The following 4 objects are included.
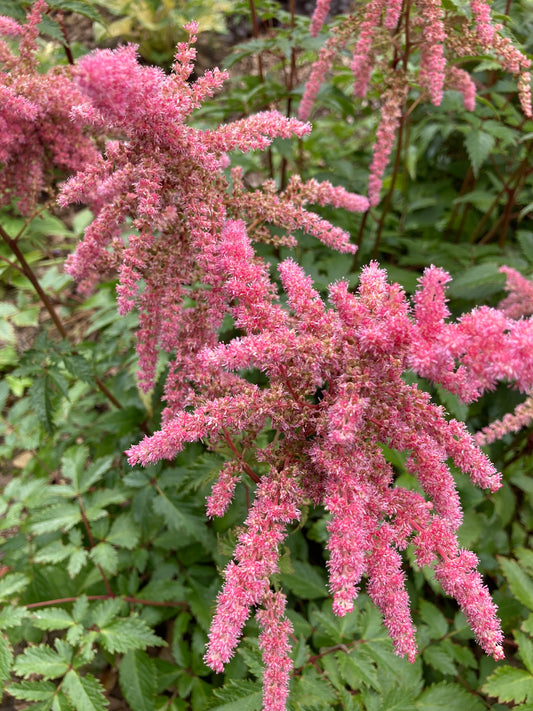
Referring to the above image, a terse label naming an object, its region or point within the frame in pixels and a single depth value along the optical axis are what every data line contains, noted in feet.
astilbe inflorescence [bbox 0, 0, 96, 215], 1.36
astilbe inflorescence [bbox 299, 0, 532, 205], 1.39
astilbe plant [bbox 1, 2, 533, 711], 0.84
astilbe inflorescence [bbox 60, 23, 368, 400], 1.01
